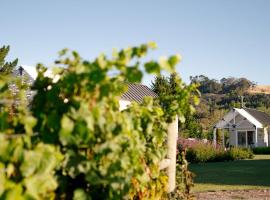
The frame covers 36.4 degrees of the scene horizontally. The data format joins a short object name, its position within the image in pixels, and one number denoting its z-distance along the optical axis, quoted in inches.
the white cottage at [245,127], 1843.0
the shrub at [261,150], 1405.0
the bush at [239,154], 1054.4
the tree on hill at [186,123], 1344.7
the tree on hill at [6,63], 953.9
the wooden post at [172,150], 174.1
